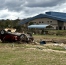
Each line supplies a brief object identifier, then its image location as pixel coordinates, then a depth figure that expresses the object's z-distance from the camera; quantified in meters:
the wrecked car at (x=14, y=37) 20.64
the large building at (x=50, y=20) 71.06
